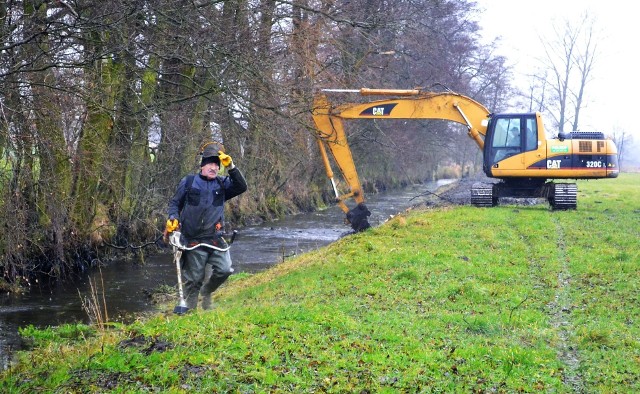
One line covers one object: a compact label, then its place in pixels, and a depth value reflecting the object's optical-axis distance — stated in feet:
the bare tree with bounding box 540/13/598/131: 231.91
